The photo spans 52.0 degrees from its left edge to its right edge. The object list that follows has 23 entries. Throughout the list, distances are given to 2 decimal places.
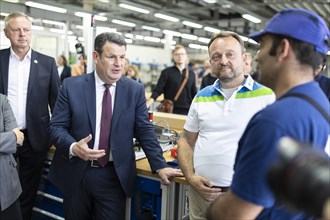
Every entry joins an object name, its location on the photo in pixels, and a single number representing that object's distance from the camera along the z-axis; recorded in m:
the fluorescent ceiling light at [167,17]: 10.34
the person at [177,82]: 4.71
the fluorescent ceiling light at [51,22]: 12.00
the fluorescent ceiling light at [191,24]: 12.02
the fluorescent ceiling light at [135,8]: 9.26
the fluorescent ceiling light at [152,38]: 17.44
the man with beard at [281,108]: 0.89
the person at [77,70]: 4.51
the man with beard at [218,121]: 1.70
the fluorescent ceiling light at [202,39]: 17.41
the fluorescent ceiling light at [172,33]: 13.67
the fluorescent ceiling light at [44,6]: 8.62
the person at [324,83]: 1.78
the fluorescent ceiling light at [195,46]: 21.30
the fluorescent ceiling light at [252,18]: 9.83
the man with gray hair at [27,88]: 2.41
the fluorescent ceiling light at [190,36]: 16.92
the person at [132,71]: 6.75
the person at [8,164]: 1.96
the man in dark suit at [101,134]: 2.00
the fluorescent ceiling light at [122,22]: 13.06
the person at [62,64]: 7.96
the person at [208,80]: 4.71
